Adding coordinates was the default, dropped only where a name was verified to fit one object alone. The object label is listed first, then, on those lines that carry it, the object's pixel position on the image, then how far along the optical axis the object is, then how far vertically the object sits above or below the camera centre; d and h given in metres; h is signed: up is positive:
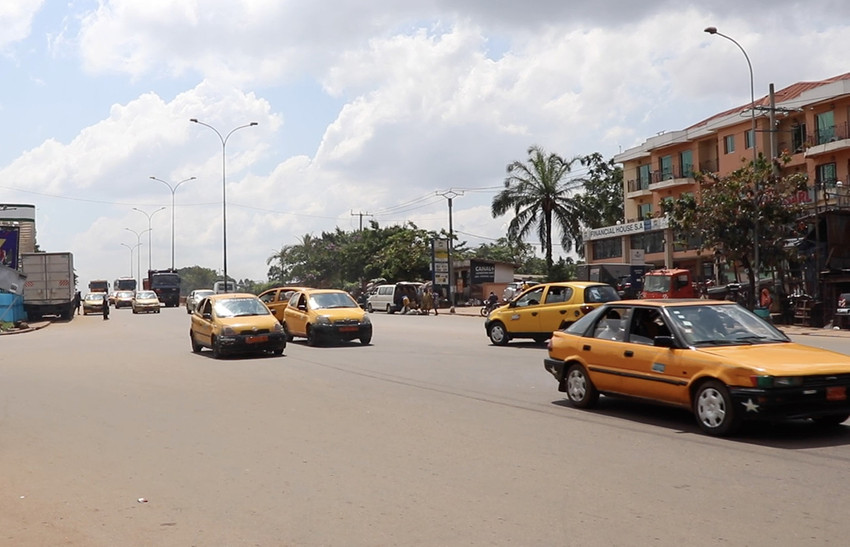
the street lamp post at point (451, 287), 56.67 +0.71
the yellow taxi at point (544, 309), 20.81 -0.33
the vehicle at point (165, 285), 68.38 +1.34
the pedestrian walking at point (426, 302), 51.53 -0.27
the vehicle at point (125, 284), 84.31 +1.81
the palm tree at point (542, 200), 52.62 +5.87
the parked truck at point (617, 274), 43.95 +1.06
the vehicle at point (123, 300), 72.19 +0.22
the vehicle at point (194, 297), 49.18 +0.27
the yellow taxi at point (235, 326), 19.73 -0.60
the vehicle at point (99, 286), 79.50 +1.57
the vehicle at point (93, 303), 54.47 +0.01
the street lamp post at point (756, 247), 30.91 +1.59
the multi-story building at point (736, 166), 31.94 +7.48
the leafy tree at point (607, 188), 70.81 +8.81
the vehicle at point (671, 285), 35.81 +0.34
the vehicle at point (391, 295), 54.92 +0.19
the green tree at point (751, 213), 31.39 +2.89
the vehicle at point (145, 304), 55.16 -0.11
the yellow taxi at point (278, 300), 27.18 +0.00
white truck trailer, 45.75 +1.21
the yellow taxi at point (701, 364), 8.46 -0.77
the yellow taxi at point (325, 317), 22.69 -0.48
